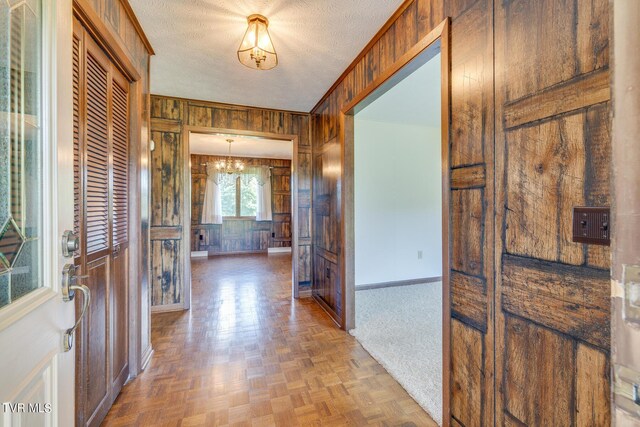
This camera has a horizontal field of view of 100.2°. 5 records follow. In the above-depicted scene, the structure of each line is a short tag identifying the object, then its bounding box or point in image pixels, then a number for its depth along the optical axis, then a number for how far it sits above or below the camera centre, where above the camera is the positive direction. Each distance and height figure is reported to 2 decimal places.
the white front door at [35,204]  0.69 +0.03
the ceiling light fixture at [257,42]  1.80 +1.16
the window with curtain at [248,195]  7.12 +0.48
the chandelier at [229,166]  6.41 +1.16
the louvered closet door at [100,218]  1.29 -0.03
